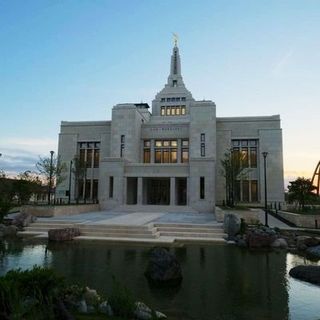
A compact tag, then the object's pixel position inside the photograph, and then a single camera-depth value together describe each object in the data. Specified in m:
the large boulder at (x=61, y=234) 17.38
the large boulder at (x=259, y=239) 16.76
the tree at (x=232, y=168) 32.25
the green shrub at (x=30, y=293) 4.82
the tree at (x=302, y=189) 27.77
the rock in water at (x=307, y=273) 9.52
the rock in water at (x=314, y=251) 14.30
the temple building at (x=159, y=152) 40.25
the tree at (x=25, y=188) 35.03
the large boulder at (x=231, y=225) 18.89
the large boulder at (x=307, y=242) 16.05
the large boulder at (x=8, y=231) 18.84
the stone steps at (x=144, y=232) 18.48
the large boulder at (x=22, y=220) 21.39
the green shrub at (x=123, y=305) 5.95
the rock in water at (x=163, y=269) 9.42
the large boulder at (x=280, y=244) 16.56
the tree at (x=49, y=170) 32.46
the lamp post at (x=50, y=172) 31.80
